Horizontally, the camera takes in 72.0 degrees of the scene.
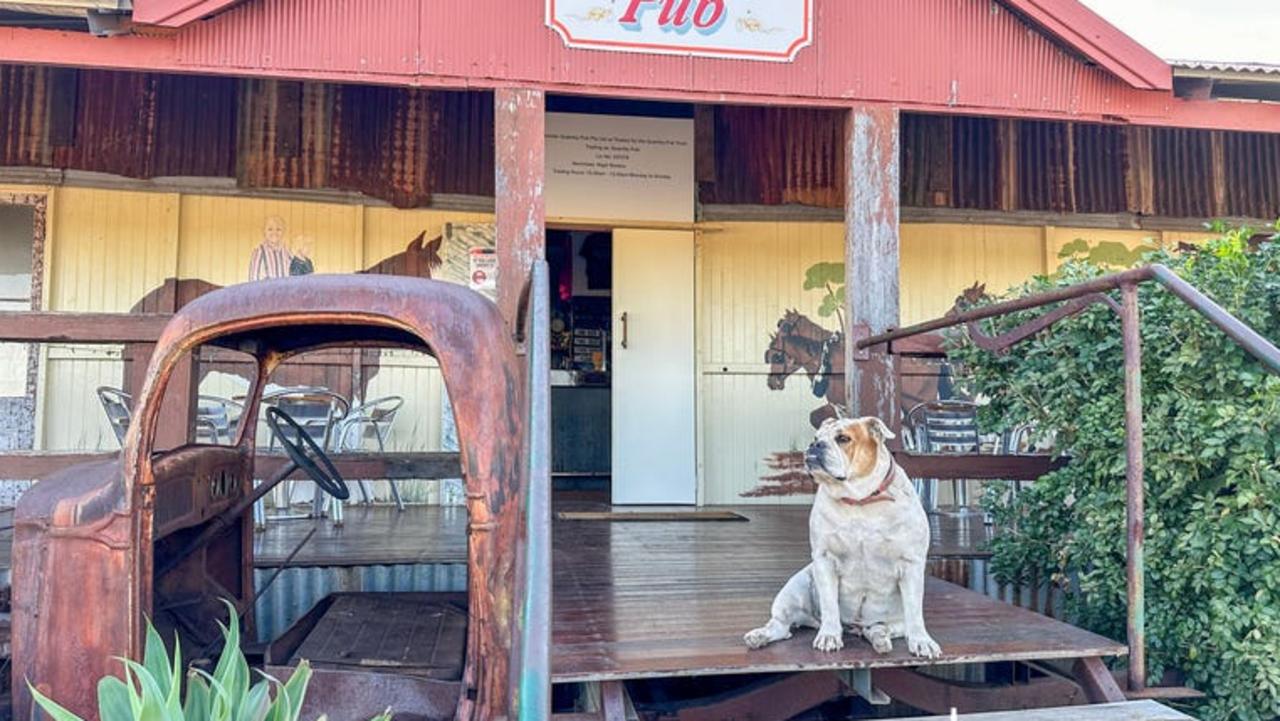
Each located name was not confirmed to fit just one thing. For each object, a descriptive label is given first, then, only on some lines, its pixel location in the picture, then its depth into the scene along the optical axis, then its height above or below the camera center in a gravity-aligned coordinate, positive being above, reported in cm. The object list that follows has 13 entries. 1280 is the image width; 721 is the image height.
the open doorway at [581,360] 920 +55
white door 725 +35
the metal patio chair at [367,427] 640 -13
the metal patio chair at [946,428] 673 -13
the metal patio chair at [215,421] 600 -8
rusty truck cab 237 -28
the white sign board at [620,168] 724 +203
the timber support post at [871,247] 482 +93
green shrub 298 -23
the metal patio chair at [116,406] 571 +2
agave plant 203 -70
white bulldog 287 -43
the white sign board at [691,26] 473 +210
